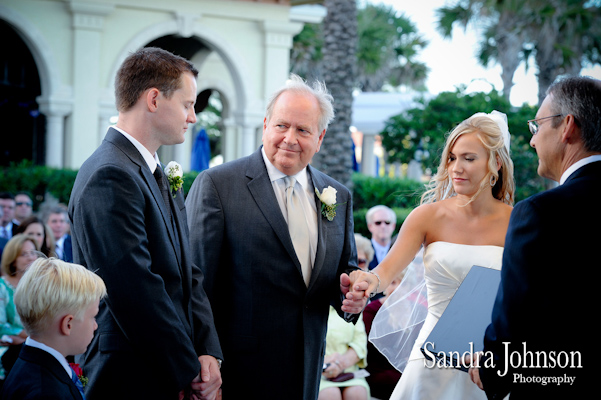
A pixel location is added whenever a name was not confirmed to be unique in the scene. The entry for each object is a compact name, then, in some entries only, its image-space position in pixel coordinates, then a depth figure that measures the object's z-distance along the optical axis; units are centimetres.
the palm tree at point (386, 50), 3116
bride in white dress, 364
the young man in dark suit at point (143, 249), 275
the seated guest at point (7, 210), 897
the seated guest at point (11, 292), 551
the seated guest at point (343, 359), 582
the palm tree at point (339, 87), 1379
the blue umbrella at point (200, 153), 1900
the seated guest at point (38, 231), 720
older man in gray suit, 352
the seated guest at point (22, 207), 951
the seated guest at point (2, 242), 748
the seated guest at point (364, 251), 718
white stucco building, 1490
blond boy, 276
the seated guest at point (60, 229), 837
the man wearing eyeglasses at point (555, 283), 235
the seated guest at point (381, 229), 902
